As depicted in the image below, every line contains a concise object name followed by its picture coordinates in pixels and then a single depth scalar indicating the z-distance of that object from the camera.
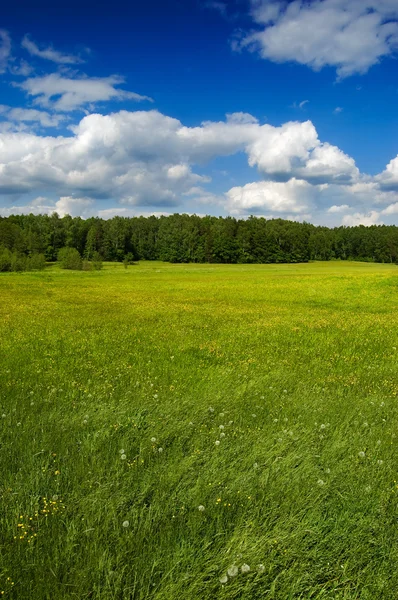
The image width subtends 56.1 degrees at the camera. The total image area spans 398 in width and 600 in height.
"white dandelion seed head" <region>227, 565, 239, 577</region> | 3.32
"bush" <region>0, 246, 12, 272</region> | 77.06
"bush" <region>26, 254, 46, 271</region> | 83.38
